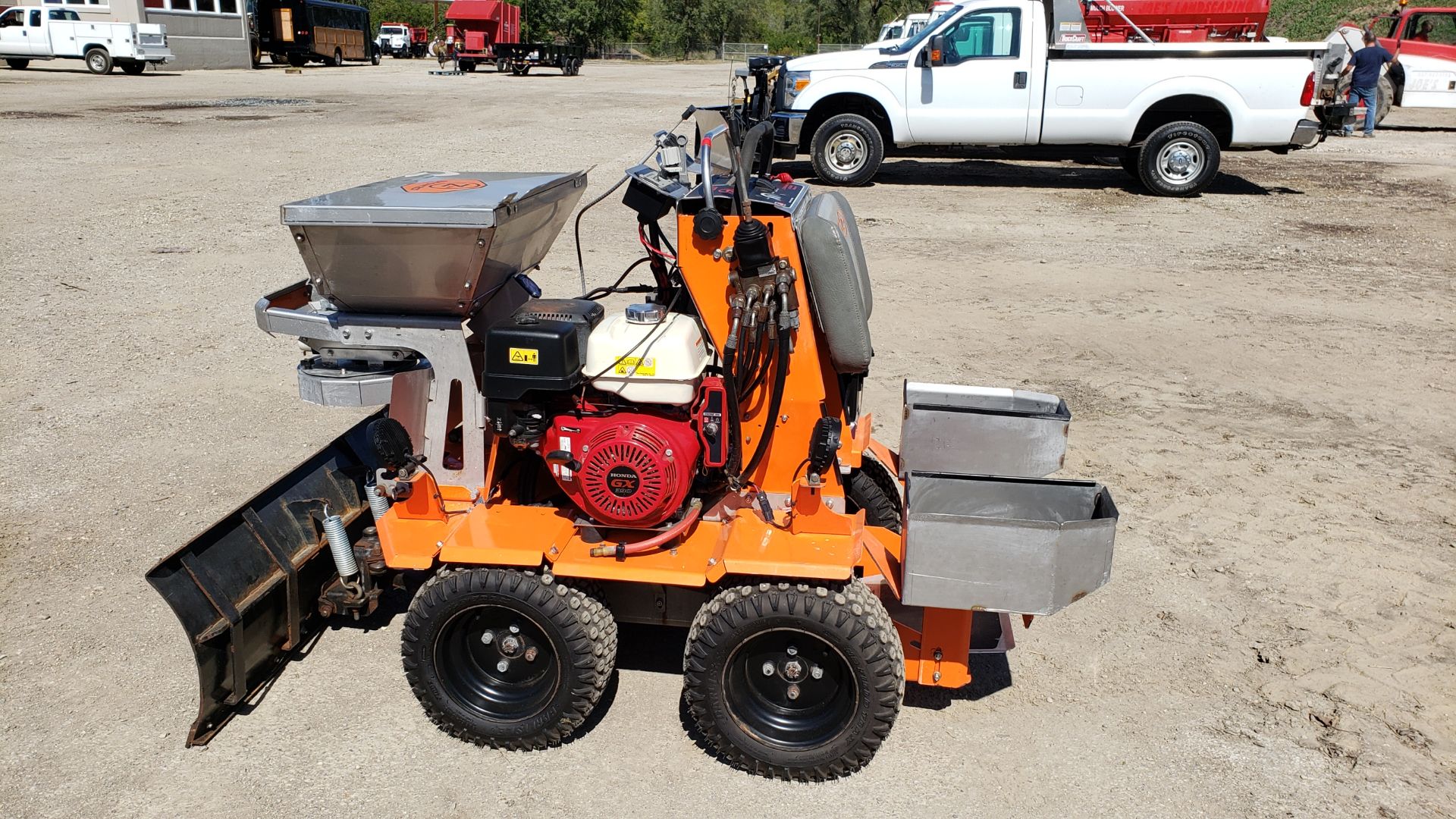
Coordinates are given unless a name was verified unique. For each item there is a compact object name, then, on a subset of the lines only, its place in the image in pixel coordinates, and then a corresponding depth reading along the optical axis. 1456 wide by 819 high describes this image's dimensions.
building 33.84
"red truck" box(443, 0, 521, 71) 35.81
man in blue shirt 18.03
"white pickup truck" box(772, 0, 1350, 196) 12.34
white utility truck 29.94
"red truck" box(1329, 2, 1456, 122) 20.61
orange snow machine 3.20
